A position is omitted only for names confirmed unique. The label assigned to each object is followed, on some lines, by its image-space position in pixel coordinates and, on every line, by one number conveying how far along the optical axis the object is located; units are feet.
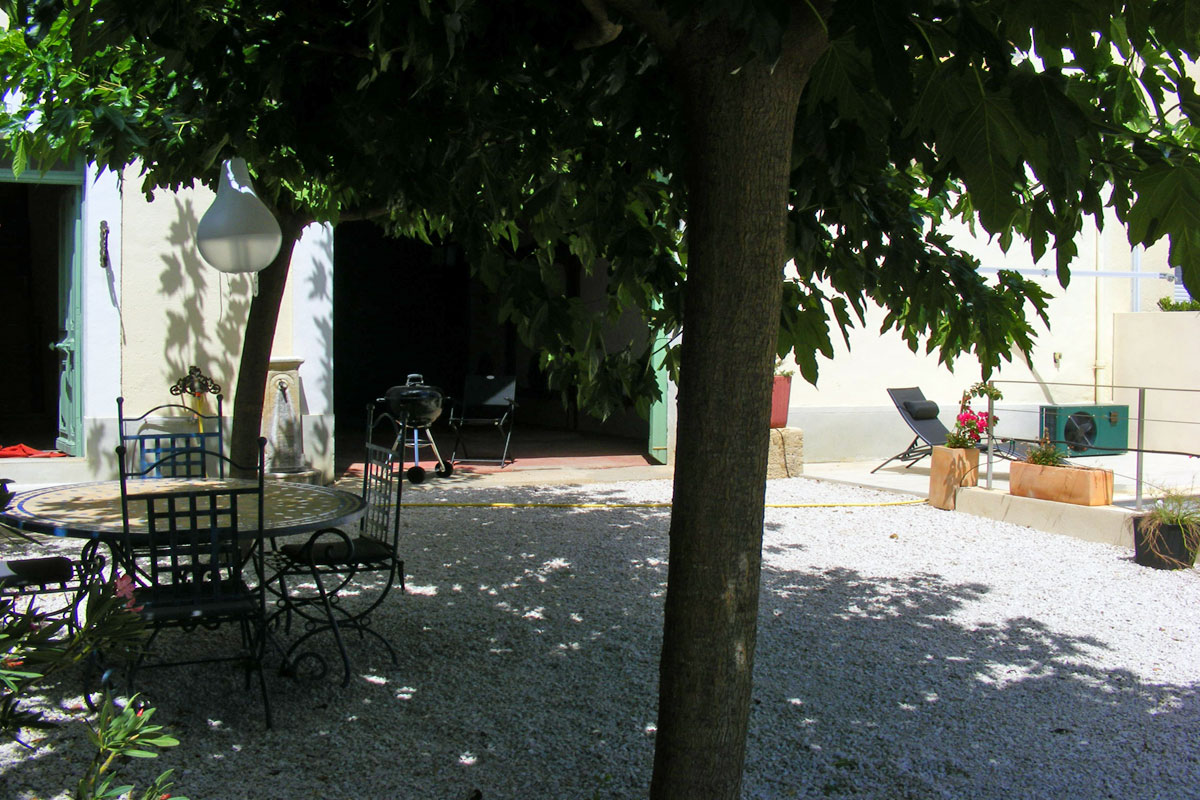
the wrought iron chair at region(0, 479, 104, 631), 11.87
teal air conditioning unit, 38.63
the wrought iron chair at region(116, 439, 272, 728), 11.30
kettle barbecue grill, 28.19
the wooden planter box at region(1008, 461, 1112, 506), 23.85
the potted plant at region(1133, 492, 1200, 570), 20.84
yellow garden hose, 26.66
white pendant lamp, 12.46
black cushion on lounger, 32.91
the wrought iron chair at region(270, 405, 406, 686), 13.10
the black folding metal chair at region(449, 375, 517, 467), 32.86
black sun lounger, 32.09
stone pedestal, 32.86
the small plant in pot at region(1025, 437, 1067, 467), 24.99
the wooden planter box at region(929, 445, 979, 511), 27.20
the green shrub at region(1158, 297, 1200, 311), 41.22
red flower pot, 31.99
